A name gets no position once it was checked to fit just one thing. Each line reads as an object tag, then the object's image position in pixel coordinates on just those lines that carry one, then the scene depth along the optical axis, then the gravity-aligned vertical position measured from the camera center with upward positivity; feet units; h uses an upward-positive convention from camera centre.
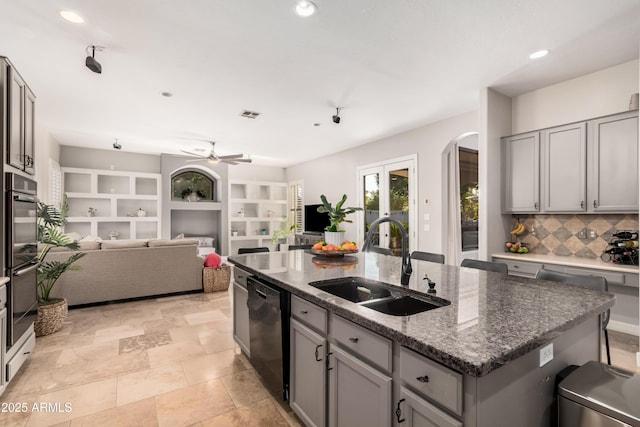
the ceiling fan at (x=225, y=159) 20.42 +3.66
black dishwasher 6.48 -2.72
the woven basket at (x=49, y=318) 10.94 -3.73
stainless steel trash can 3.63 -2.25
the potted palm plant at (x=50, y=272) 10.97 -2.15
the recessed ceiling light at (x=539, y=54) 9.47 +4.91
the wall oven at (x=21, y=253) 7.43 -1.03
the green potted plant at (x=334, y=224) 15.02 -0.56
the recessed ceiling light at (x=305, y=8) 7.20 +4.83
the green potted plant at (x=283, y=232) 28.96 -1.76
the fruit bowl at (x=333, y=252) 9.04 -1.13
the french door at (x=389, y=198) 17.89 +0.94
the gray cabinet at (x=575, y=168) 10.02 +1.62
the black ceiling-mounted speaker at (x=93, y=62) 8.55 +4.17
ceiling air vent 14.87 +4.82
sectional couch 13.85 -2.73
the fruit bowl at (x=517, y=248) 12.70 -1.41
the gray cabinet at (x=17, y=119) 7.47 +2.47
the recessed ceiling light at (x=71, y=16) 7.53 +4.84
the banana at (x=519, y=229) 13.14 -0.67
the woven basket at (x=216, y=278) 16.56 -3.47
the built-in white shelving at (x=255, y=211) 29.37 +0.24
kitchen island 3.14 -1.45
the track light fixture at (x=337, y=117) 14.23 +4.37
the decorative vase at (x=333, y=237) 15.66 -1.19
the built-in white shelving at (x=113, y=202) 22.95 +0.90
